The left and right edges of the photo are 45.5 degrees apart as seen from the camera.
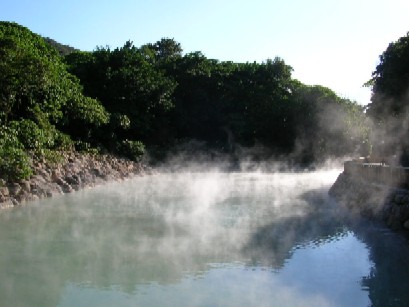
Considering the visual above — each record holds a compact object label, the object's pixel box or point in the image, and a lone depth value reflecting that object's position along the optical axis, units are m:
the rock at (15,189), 17.41
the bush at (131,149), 36.22
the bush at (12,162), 17.39
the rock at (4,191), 16.56
